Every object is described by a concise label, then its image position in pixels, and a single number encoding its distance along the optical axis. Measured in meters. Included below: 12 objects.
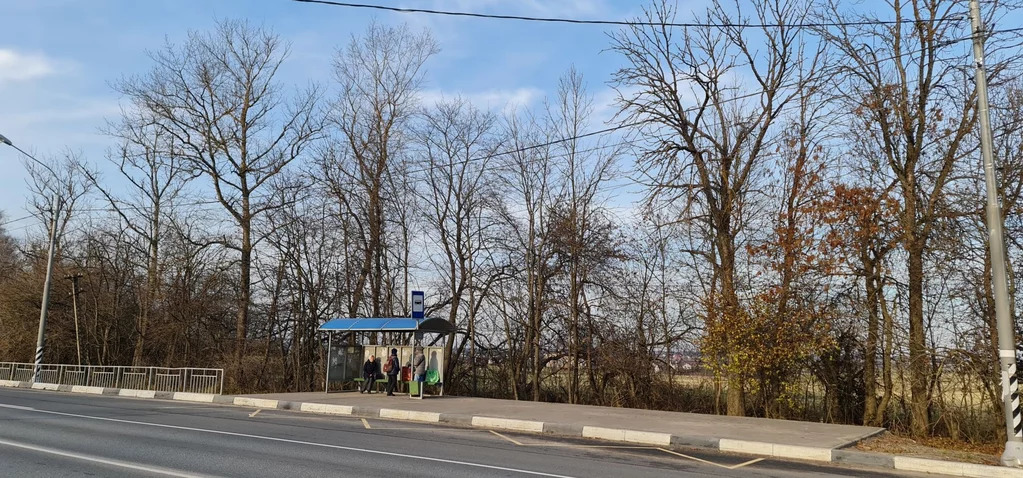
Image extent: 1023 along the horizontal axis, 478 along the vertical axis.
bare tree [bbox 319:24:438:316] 31.47
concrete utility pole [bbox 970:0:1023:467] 11.31
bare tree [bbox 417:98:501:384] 29.64
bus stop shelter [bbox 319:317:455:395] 21.11
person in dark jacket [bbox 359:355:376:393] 23.47
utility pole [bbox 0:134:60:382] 30.38
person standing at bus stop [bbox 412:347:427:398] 21.09
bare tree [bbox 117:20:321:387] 33.47
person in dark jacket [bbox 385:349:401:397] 22.24
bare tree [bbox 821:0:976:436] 16.91
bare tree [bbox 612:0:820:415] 19.91
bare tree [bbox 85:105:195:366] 37.16
